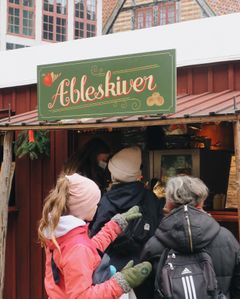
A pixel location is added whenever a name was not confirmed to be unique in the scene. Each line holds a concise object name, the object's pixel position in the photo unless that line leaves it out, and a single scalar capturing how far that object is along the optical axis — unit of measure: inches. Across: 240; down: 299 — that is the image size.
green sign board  161.9
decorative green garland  237.6
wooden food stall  167.3
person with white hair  122.7
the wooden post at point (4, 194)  212.2
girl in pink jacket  114.6
